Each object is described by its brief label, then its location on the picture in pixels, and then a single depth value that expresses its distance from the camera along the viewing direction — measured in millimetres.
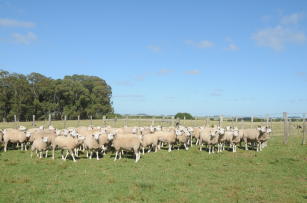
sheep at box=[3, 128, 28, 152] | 18750
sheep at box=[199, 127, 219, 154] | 18062
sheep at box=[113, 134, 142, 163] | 15195
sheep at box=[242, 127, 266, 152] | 18692
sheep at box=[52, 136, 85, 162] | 15148
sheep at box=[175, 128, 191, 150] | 19016
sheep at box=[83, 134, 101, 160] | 15688
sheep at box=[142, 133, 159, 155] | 17606
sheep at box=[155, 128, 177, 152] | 18547
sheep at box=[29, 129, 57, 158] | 16244
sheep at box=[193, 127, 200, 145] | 21422
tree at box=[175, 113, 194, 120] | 67819
